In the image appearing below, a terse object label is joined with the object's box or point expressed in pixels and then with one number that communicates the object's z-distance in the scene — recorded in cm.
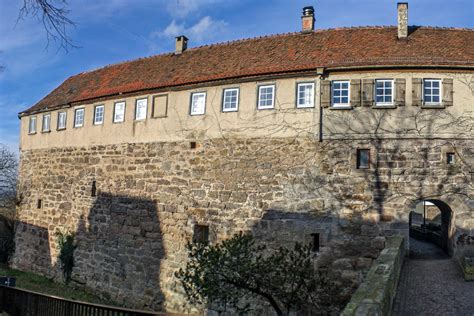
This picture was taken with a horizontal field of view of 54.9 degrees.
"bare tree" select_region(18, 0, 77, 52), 481
